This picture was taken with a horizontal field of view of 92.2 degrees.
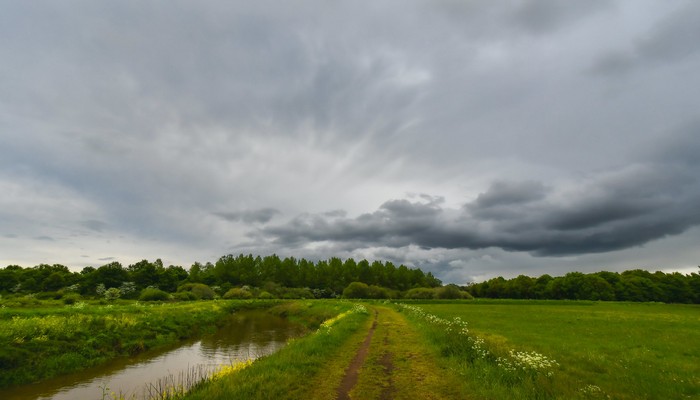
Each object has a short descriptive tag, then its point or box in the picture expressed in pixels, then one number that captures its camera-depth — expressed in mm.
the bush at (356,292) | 112875
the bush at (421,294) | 104688
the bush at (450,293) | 102150
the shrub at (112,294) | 72575
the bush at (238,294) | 97275
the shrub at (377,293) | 113662
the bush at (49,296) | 62844
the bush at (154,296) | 73438
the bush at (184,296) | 79050
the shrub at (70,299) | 55744
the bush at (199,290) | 91188
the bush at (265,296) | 98631
